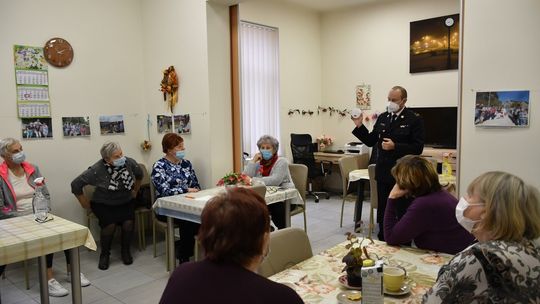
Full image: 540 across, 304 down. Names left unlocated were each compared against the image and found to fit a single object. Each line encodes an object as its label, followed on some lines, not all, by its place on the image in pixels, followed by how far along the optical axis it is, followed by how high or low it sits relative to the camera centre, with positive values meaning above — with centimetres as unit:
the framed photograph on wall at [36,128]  381 -8
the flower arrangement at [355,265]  154 -56
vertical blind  600 +48
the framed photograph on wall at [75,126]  410 -7
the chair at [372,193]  427 -83
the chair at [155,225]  363 -98
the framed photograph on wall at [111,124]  438 -6
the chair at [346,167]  484 -65
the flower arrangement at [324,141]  709 -46
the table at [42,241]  220 -67
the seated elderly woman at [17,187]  322 -53
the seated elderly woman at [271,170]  391 -52
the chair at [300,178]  429 -65
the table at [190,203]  325 -71
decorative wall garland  664 +3
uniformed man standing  346 -20
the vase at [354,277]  156 -61
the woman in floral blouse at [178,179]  365 -57
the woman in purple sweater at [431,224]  203 -54
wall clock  394 +64
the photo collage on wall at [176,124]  425 -8
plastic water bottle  262 -56
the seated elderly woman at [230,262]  105 -39
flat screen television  575 -20
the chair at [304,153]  659 -61
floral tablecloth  153 -66
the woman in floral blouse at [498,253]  117 -41
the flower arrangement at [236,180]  354 -54
